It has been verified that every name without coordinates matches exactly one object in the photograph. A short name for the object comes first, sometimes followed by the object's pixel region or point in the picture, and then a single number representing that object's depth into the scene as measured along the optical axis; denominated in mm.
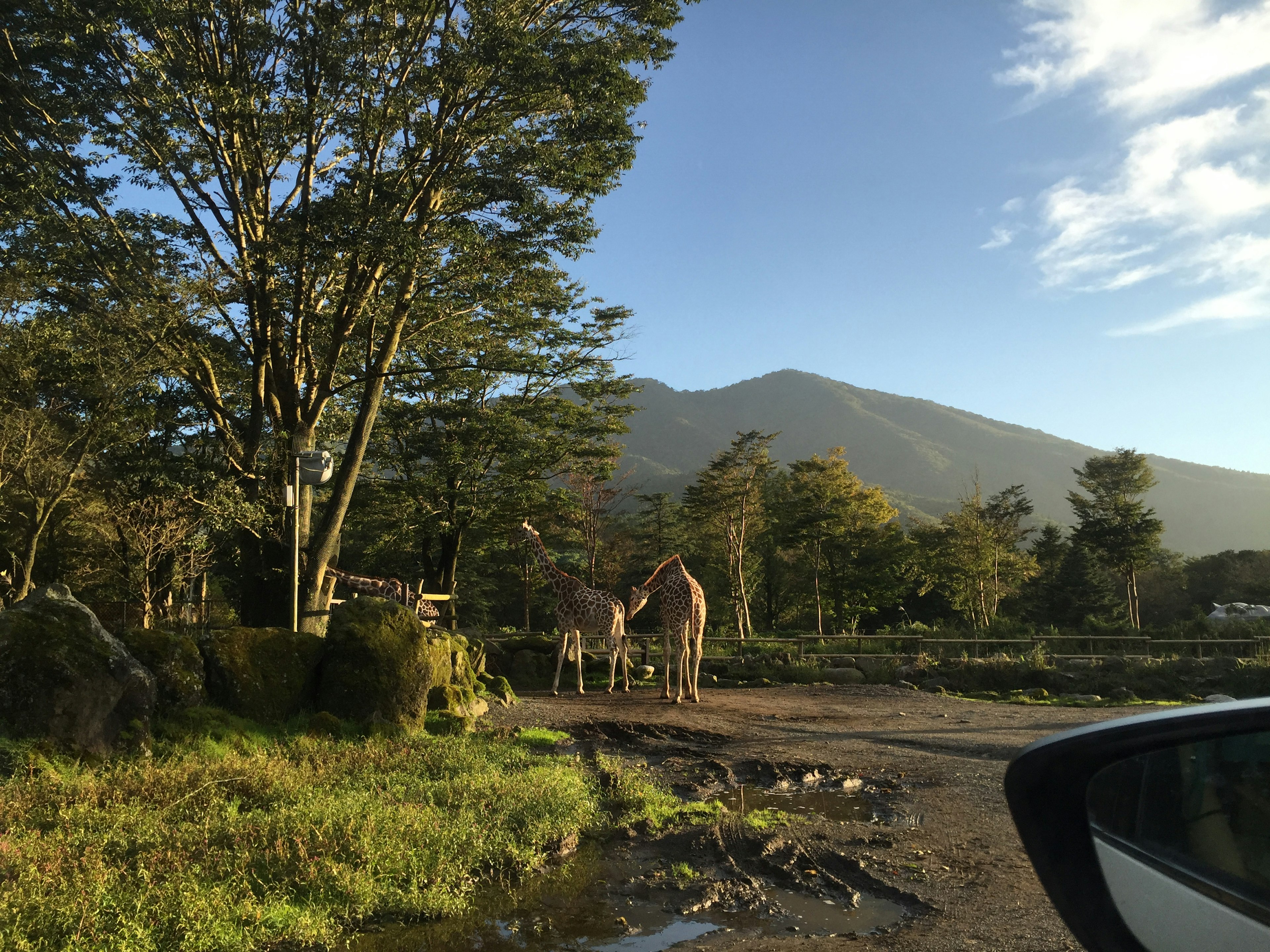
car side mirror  1445
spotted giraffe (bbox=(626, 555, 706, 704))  14734
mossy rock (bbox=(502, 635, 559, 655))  18625
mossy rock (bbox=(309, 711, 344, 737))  8336
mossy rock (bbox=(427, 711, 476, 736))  9570
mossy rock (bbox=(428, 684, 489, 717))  10266
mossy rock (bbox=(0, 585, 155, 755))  6480
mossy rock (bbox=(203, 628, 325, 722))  8367
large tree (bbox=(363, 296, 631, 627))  20656
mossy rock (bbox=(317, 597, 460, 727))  9016
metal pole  9945
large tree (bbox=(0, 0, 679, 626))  11242
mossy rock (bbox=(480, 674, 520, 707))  13250
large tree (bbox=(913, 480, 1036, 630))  33688
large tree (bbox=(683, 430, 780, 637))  35625
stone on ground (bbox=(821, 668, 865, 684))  18938
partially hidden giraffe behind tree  19000
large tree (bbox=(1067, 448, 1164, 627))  36625
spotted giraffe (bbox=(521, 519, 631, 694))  15320
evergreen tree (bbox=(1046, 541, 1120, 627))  36906
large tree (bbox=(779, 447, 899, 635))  35031
